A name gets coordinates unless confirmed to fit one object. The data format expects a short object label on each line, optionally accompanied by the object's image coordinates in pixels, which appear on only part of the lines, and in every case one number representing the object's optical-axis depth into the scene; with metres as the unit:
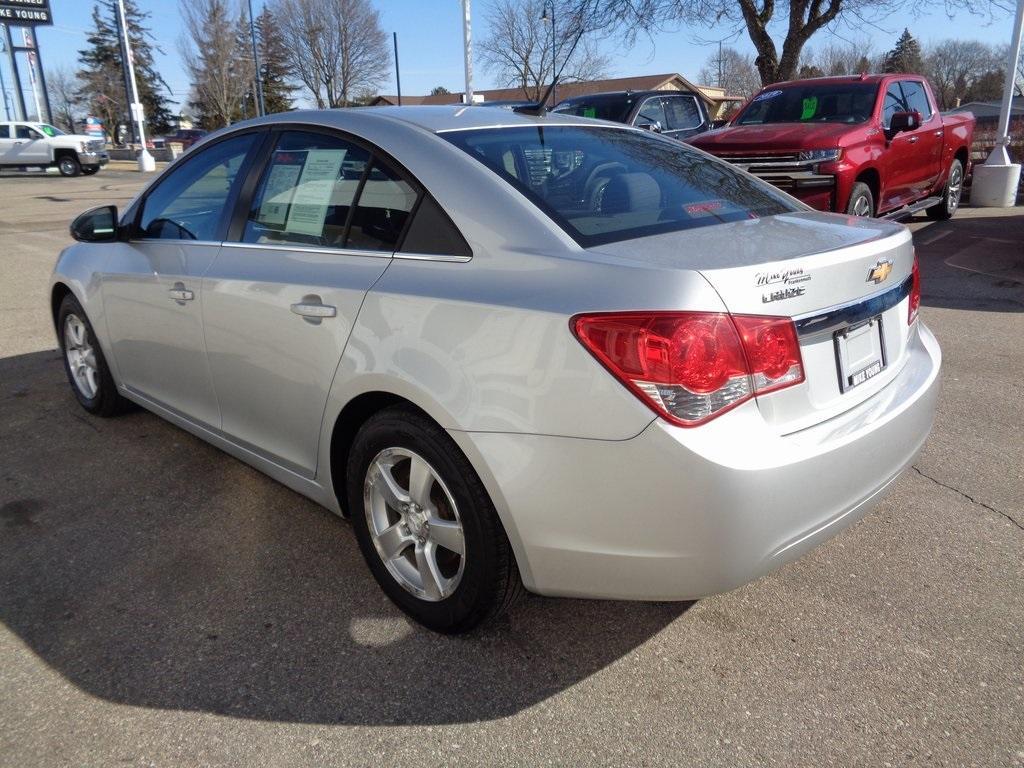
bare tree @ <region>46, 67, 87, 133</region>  71.94
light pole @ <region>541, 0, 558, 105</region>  21.29
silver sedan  2.04
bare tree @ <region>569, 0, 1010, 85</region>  19.77
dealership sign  40.09
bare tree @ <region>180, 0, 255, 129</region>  47.62
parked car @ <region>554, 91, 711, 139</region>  12.33
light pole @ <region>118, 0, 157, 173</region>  32.03
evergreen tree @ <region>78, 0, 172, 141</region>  63.75
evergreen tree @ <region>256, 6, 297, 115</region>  55.62
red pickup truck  8.41
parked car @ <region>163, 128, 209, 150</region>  46.01
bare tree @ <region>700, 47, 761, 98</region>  77.31
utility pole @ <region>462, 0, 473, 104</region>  21.20
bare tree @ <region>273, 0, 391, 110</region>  51.28
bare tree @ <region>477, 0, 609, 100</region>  36.81
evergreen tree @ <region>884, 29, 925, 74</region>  70.41
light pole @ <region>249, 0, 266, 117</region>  39.43
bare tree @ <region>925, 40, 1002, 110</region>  69.88
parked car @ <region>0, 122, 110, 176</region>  30.31
